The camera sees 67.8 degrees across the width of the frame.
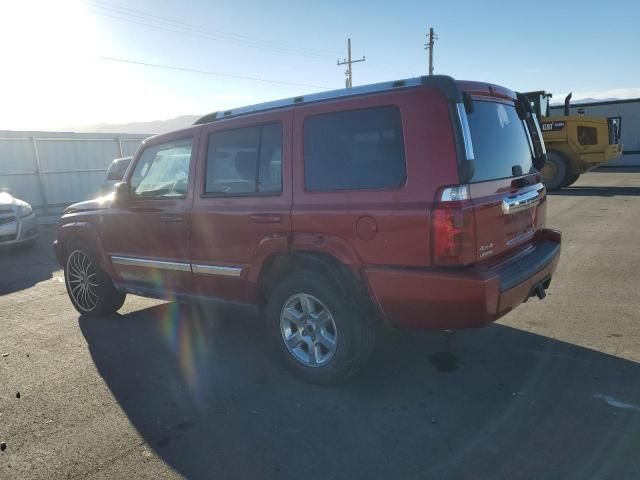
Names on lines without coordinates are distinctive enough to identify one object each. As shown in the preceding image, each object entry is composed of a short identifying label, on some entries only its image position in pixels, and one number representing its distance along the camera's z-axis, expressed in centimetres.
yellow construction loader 1460
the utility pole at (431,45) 4278
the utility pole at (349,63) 4928
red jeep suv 285
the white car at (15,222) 888
